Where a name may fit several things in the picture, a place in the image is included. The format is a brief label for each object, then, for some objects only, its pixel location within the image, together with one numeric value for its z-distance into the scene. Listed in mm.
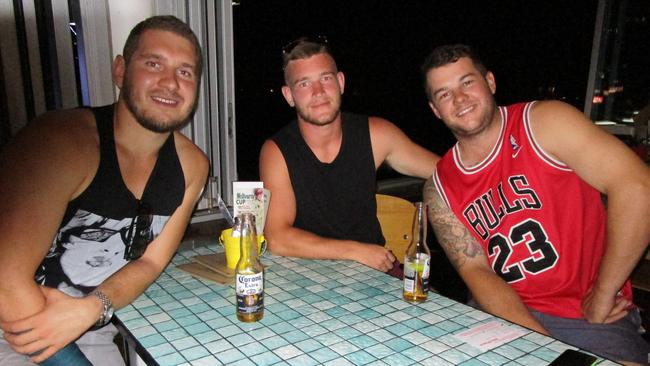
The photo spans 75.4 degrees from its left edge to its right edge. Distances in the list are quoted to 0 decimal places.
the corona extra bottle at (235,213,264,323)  1123
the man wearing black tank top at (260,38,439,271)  2014
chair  2125
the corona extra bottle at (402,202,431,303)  1253
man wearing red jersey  1481
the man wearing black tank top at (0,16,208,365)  1100
